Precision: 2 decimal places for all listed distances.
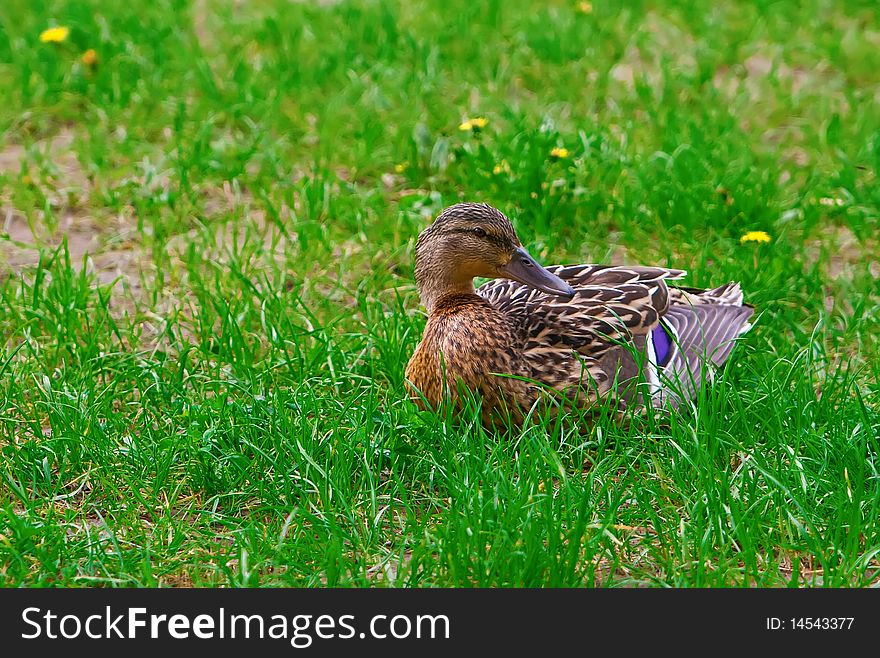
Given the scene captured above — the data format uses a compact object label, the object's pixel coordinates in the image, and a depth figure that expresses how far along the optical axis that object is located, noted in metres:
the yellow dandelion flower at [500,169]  11.24
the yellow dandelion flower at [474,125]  11.46
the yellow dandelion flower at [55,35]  13.83
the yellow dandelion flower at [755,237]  10.41
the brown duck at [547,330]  8.23
